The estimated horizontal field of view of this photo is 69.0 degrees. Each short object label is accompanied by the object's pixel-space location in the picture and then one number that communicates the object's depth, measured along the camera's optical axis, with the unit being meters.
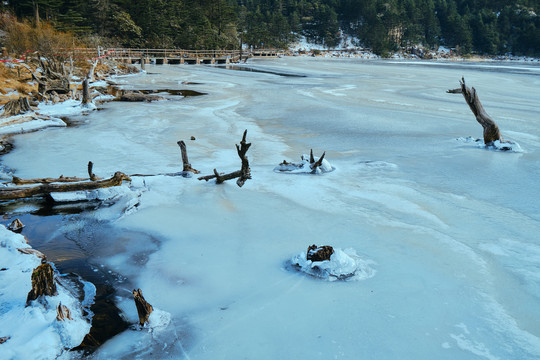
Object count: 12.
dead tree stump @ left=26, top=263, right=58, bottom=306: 3.48
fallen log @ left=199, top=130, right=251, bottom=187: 6.07
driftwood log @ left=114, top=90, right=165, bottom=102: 17.73
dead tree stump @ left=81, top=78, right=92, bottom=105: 15.29
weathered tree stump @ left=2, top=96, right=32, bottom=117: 11.98
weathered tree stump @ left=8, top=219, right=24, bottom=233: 5.20
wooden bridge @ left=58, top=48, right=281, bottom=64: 33.62
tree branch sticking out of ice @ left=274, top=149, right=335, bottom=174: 7.85
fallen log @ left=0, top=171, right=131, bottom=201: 6.02
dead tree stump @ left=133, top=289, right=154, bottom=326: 3.38
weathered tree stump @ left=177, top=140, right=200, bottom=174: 7.13
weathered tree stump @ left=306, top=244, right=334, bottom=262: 4.31
